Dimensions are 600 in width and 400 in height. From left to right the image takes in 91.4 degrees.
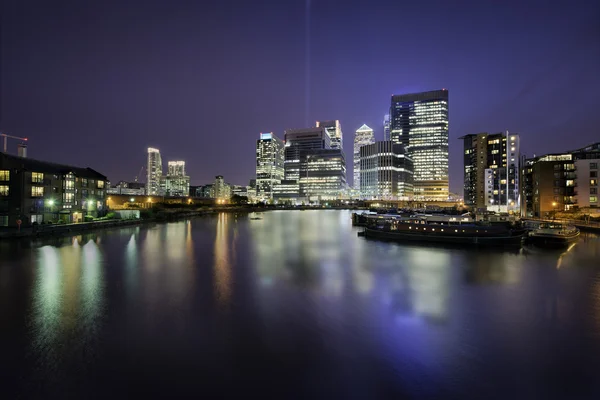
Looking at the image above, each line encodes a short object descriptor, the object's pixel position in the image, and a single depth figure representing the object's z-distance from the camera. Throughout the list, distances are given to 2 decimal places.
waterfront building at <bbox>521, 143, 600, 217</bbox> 47.81
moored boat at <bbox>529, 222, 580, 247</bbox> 30.27
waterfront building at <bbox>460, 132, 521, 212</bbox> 68.25
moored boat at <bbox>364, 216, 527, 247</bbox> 29.67
